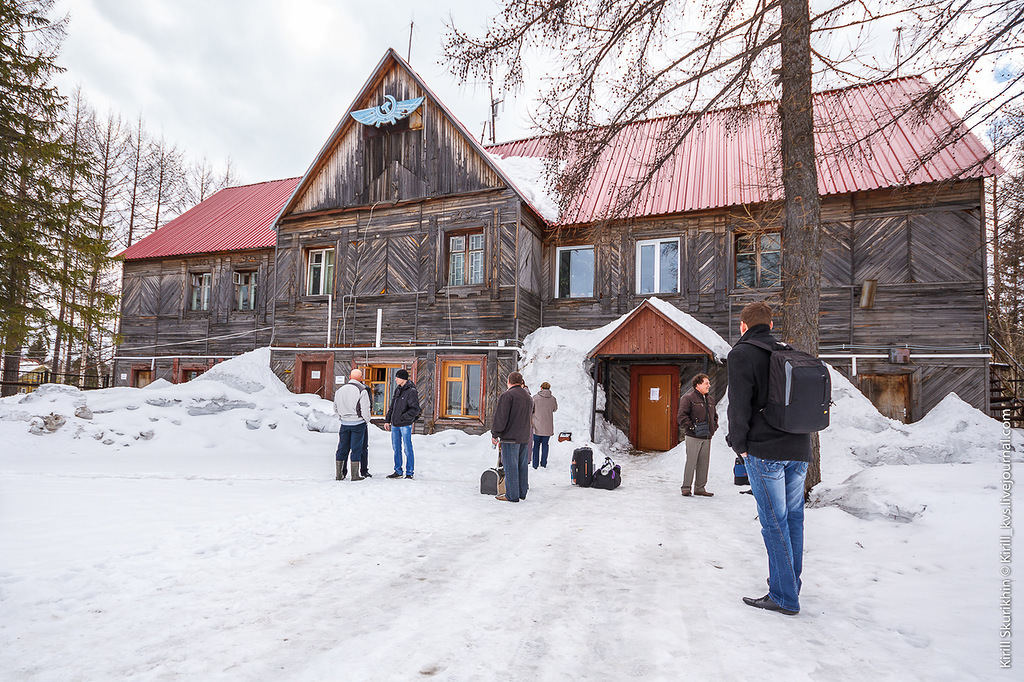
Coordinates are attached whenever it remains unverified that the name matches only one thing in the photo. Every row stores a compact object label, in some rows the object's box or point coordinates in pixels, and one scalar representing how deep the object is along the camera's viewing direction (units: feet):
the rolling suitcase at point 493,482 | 26.40
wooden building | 42.60
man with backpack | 11.99
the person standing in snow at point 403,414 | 30.30
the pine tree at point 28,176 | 47.55
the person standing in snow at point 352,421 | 28.12
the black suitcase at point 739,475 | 27.74
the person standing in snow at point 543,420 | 37.14
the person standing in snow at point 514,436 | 25.29
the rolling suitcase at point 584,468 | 30.01
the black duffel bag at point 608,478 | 29.37
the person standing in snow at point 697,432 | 27.78
